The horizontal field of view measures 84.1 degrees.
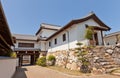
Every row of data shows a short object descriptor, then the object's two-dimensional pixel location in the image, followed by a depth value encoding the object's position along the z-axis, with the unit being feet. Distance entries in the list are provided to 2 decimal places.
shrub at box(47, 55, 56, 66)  32.08
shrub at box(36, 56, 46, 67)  32.63
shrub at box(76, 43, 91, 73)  17.93
